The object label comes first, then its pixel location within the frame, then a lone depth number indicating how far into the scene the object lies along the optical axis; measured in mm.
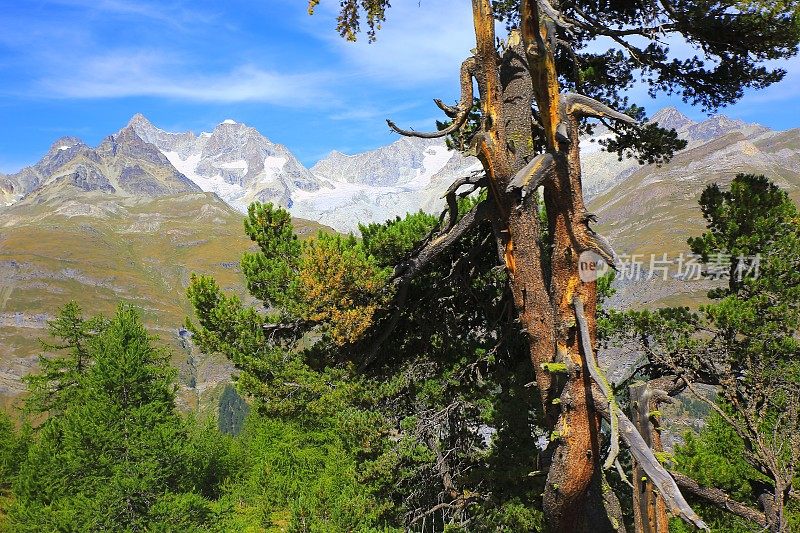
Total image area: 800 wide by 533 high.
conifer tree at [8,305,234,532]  24375
